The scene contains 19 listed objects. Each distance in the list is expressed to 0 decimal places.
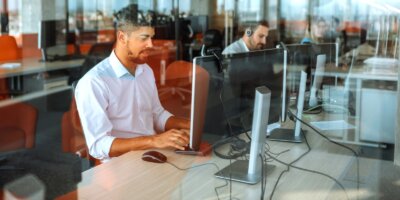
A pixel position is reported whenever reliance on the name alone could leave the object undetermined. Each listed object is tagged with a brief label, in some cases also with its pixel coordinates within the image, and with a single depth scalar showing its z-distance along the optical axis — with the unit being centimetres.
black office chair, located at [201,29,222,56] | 712
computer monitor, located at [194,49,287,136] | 155
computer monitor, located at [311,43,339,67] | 237
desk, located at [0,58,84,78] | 489
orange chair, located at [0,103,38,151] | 248
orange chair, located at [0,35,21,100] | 499
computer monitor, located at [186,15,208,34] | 744
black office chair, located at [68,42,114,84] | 568
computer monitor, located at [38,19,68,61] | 561
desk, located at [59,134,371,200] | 154
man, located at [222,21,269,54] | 270
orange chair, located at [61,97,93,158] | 219
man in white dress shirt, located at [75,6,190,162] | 201
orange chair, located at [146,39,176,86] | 546
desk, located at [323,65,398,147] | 395
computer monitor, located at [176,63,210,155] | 152
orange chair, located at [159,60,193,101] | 346
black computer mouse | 182
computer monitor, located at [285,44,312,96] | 203
